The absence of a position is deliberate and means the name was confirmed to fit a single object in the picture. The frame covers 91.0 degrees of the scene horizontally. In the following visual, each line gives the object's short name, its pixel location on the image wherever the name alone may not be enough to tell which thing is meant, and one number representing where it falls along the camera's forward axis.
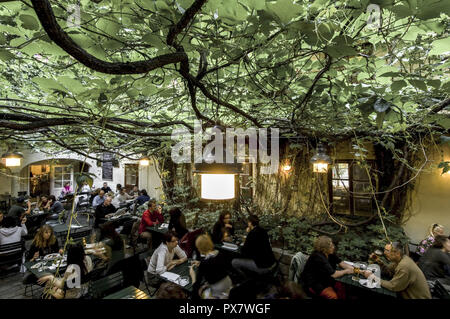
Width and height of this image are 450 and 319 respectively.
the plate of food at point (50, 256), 4.25
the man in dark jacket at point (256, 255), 4.07
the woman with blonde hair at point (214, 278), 2.82
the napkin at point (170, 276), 3.56
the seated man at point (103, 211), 7.04
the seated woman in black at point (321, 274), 3.18
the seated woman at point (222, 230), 5.01
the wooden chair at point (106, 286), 3.18
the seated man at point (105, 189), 10.99
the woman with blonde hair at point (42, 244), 4.38
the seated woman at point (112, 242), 4.40
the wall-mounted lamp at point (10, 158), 5.20
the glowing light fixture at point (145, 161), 8.05
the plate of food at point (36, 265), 3.94
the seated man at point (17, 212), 6.14
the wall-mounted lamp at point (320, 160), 4.20
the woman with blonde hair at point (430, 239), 4.14
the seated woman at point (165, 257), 3.76
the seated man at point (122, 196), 9.89
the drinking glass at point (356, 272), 3.52
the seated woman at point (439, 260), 3.60
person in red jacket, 6.06
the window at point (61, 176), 14.62
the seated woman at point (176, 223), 5.41
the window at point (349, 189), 5.89
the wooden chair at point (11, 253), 4.68
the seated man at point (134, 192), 10.98
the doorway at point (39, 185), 13.55
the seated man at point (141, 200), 8.97
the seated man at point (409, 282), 2.99
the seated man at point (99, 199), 8.72
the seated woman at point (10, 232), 4.78
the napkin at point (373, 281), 3.32
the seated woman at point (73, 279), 3.12
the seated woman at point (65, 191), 11.76
